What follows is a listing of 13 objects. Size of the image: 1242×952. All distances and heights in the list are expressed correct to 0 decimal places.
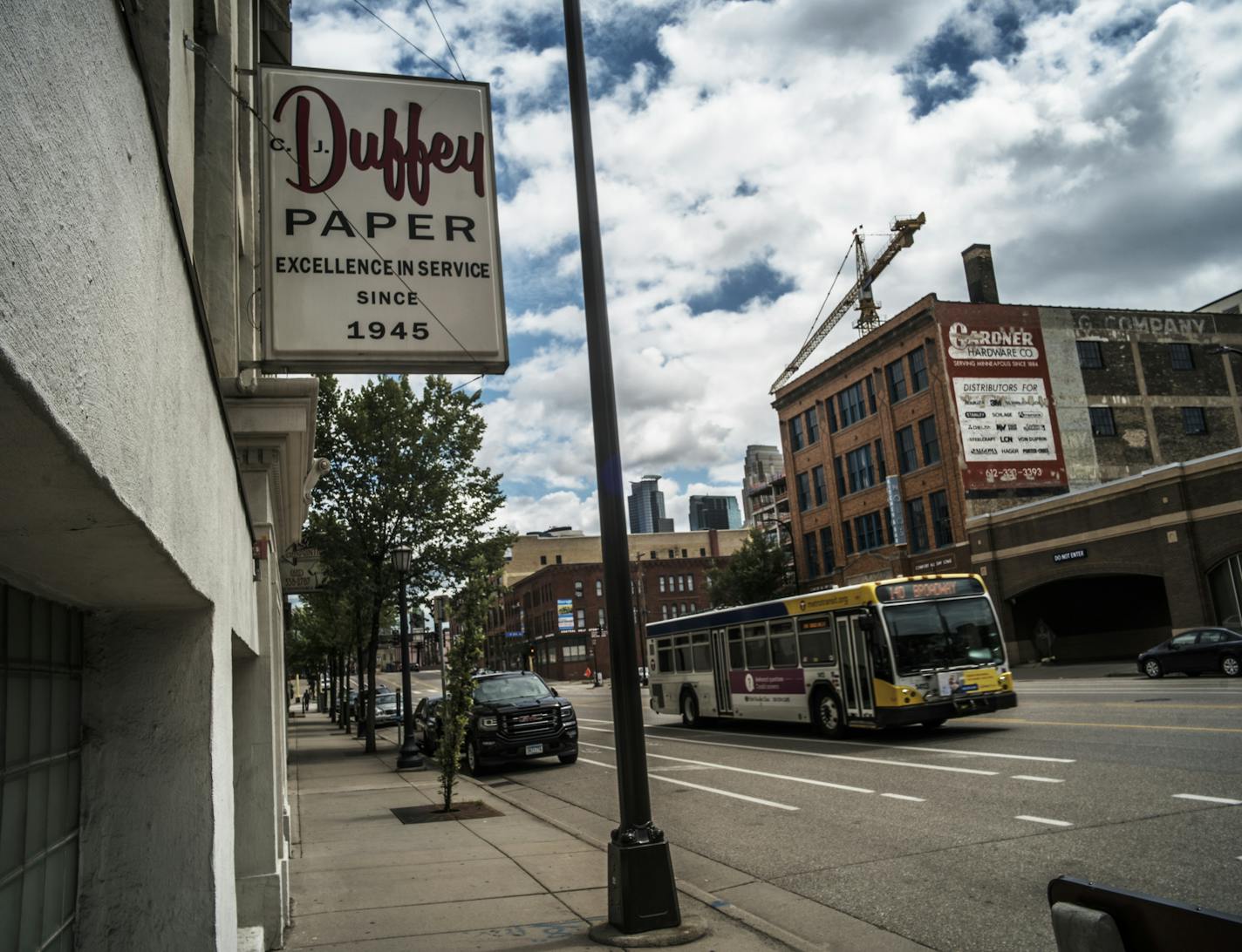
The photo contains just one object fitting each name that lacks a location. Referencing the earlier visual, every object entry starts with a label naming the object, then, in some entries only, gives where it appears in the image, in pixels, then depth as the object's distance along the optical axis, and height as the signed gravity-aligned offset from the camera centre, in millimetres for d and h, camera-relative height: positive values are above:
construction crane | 83062 +31956
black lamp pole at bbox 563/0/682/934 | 6395 +174
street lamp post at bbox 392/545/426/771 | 20656 -664
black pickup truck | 18703 -1269
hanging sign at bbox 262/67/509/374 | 5684 +2706
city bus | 16750 -424
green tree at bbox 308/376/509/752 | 24391 +4759
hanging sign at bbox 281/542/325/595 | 14930 +1786
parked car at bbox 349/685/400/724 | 41375 -1324
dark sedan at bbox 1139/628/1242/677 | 23953 -1233
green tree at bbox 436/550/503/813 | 12914 -162
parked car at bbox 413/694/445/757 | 21891 -1290
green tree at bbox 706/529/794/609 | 55844 +4011
